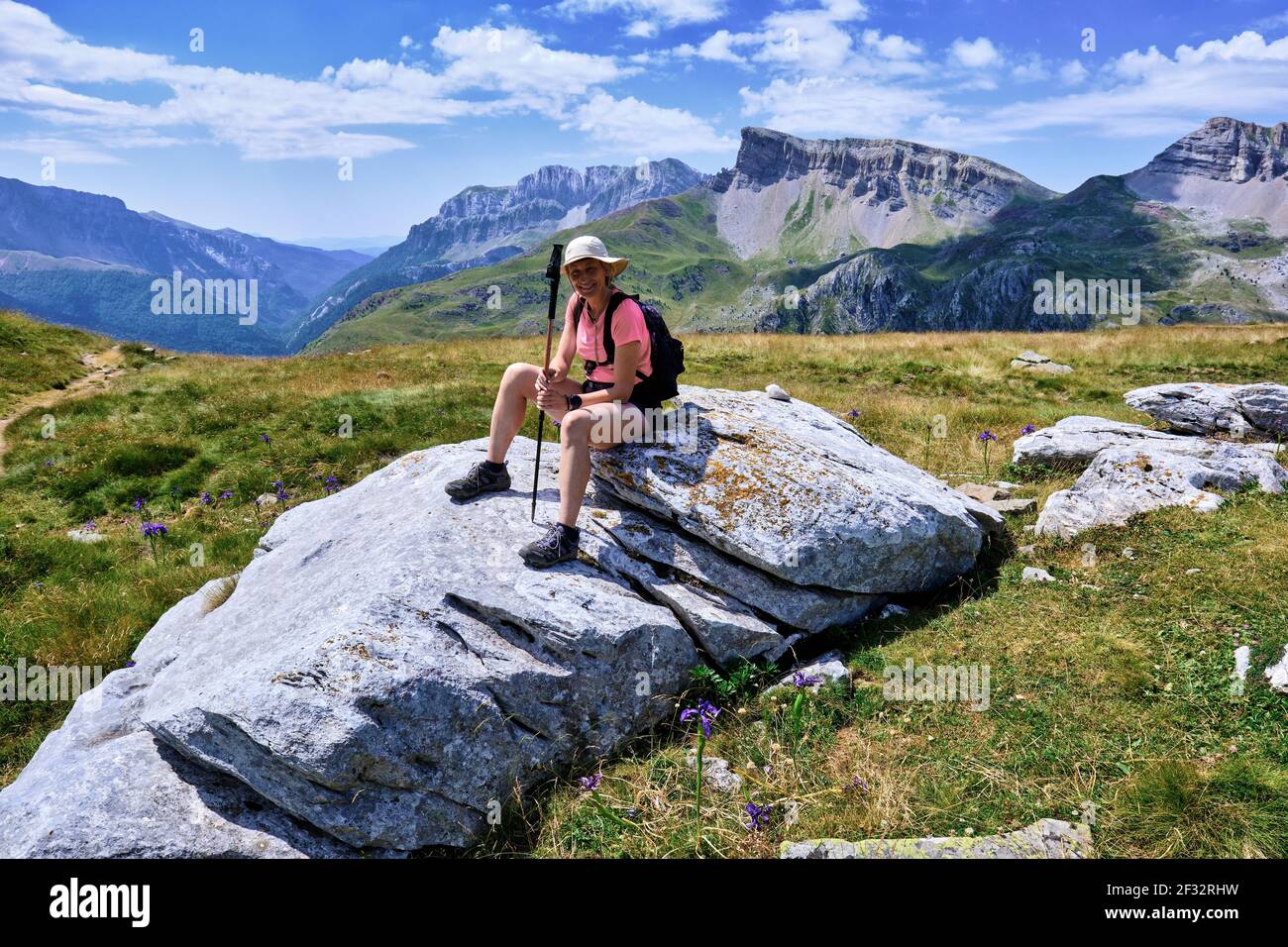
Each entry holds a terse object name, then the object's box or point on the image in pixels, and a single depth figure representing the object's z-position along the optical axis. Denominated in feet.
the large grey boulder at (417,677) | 17.74
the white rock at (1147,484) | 29.71
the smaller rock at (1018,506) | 34.19
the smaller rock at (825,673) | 22.59
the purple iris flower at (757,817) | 17.68
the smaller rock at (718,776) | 19.36
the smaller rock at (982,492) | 36.52
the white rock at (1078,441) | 38.04
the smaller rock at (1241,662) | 19.69
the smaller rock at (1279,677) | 18.69
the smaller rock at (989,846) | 15.74
